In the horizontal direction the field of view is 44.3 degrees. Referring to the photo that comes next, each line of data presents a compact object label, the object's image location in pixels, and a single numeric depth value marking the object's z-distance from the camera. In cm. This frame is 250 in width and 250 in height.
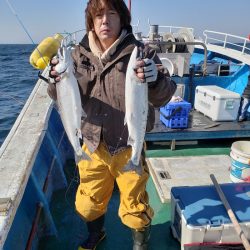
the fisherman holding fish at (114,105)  232
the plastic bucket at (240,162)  402
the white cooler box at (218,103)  570
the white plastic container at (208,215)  270
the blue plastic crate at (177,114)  548
